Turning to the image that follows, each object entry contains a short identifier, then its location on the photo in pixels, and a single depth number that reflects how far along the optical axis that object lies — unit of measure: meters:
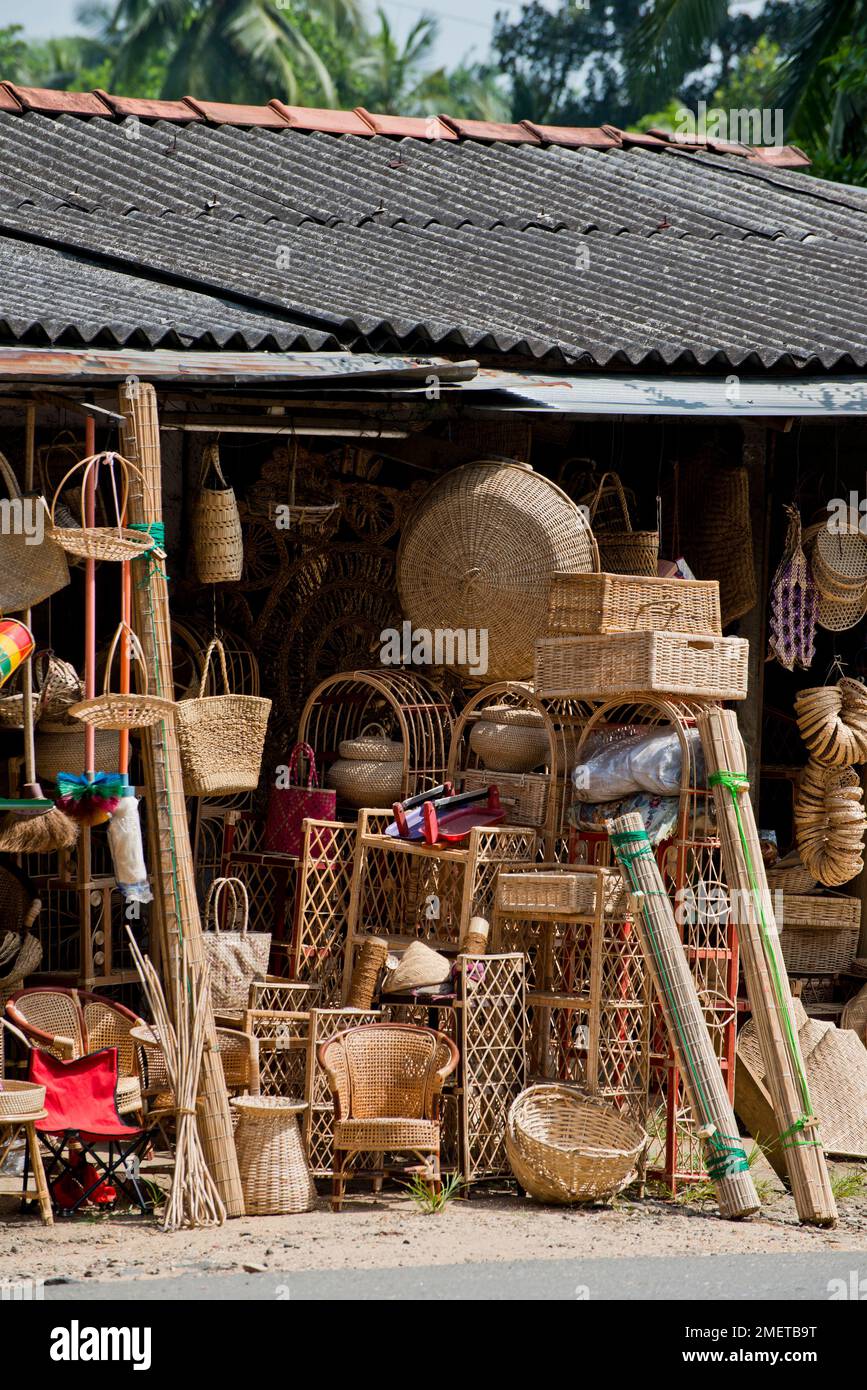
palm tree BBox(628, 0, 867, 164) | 22.78
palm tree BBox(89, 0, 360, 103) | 43.62
